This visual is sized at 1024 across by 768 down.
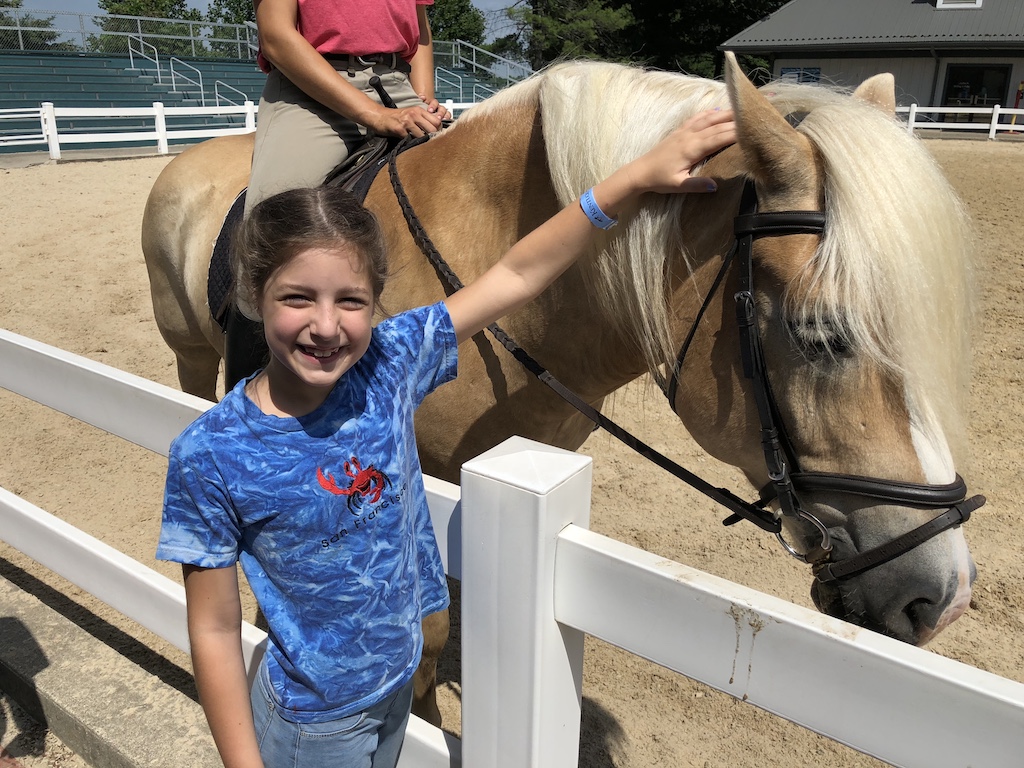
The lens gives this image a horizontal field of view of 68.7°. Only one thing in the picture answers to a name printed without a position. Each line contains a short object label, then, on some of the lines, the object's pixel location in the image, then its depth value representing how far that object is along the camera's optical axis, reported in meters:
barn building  25.17
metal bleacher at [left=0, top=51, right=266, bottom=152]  19.89
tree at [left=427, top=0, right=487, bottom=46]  51.56
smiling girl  1.16
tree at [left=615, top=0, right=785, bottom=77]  31.69
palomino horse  1.34
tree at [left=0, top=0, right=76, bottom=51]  20.72
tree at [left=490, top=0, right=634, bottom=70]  28.47
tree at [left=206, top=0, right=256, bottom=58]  24.61
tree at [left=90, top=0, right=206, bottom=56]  23.00
